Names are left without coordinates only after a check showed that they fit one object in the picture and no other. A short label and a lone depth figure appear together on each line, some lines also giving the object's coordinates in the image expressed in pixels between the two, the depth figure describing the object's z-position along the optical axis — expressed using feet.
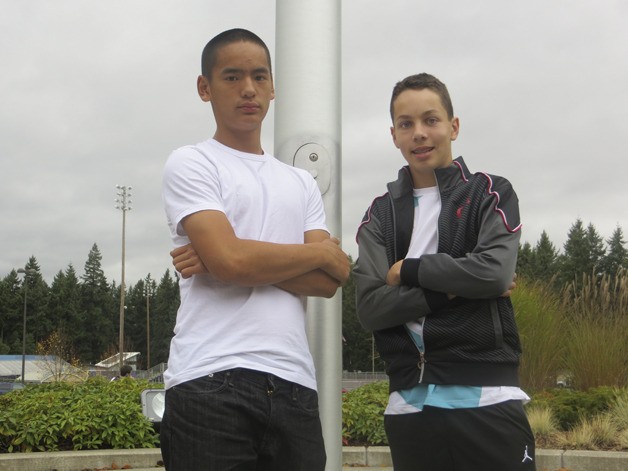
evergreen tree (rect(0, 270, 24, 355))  315.99
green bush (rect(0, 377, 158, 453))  22.41
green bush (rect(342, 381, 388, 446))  23.24
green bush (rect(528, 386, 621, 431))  25.34
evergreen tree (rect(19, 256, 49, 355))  314.51
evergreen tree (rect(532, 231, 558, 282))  256.11
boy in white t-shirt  6.73
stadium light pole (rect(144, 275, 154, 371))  319.06
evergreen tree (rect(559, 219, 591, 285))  253.65
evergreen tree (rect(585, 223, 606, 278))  264.72
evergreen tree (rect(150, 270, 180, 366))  319.06
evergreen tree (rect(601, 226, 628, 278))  266.57
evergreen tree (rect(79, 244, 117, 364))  312.91
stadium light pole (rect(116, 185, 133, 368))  180.04
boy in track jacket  7.41
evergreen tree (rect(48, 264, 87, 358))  309.83
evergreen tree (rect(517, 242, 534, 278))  248.32
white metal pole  10.44
